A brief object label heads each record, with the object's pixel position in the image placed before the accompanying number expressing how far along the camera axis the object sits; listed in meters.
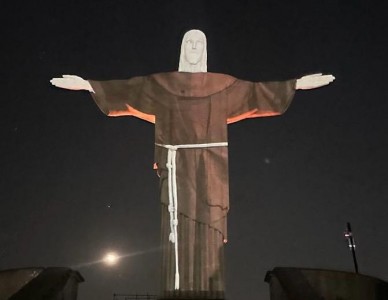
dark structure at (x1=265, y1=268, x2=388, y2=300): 7.70
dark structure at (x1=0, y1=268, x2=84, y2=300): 7.67
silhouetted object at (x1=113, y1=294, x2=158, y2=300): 11.80
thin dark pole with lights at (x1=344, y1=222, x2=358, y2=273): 16.56
